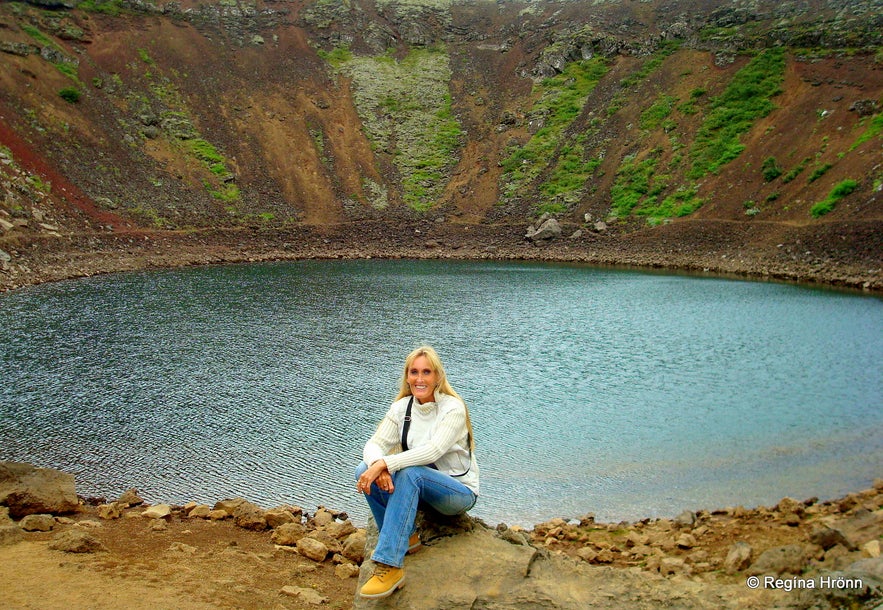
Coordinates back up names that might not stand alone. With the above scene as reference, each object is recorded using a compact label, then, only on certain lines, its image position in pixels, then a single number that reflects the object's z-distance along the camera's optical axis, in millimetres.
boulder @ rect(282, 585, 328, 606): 7418
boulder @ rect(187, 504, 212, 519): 11405
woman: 5848
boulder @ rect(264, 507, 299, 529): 10773
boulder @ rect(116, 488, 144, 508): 12274
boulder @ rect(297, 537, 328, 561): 9117
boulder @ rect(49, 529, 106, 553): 8344
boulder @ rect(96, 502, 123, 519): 10945
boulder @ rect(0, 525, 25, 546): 8508
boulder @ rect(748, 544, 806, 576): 8148
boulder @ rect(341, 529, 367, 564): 9156
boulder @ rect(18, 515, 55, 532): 9273
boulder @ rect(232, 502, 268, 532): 10695
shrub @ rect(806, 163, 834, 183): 54875
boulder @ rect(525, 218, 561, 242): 67062
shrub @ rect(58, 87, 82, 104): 68000
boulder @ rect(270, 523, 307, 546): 9898
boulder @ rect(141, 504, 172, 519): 10938
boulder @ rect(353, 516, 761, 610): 5836
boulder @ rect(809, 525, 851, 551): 8945
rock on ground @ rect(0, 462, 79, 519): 10167
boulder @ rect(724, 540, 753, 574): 8992
